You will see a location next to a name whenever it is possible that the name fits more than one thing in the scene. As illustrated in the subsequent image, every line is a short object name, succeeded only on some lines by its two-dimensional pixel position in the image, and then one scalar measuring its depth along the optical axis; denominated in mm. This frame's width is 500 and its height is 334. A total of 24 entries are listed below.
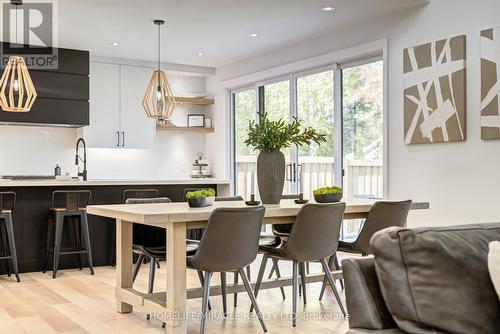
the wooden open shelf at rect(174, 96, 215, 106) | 8586
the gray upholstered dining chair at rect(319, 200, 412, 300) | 4062
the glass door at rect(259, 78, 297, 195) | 7301
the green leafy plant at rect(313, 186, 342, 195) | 4102
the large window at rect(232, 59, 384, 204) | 6121
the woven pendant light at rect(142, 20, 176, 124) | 6035
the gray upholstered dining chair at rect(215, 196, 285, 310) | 3945
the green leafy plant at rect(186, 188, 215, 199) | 3751
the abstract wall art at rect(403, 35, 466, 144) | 5023
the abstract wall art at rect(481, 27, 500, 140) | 4703
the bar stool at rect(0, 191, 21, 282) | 5266
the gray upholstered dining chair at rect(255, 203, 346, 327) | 3689
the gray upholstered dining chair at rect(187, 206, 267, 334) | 3301
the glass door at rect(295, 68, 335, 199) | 6672
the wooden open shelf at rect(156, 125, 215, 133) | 8422
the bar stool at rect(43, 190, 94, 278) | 5574
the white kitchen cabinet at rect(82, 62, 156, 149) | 7801
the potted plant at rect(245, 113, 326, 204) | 4289
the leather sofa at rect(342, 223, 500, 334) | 1587
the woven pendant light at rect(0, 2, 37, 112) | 5383
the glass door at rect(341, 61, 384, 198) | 6047
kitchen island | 5672
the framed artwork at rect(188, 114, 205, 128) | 8734
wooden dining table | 3367
